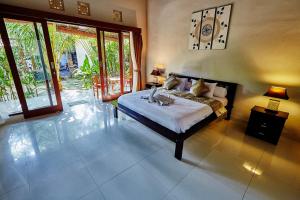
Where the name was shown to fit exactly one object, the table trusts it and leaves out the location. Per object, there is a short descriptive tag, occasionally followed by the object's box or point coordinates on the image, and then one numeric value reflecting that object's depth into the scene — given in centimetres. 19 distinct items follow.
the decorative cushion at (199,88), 344
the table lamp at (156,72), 483
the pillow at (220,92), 344
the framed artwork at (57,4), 330
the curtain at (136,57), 494
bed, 228
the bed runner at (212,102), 302
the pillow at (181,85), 399
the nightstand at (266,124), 262
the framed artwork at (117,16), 430
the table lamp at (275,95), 256
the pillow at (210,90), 342
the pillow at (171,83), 405
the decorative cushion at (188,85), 397
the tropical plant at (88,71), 591
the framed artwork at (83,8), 365
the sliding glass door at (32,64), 305
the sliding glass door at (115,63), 454
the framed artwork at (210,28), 334
